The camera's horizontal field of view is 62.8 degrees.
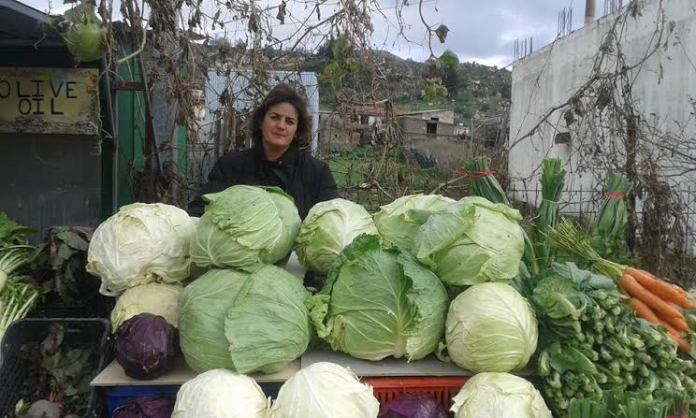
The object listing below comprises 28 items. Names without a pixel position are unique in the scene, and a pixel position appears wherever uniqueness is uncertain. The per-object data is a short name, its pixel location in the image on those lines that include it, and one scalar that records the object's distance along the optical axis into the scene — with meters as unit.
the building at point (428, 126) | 25.50
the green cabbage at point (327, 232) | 2.71
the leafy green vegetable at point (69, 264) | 3.13
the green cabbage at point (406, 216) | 2.81
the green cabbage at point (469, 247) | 2.45
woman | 4.24
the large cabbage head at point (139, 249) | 2.66
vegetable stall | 2.13
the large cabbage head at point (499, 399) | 2.09
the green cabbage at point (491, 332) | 2.25
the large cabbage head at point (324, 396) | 1.98
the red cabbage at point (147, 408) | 2.20
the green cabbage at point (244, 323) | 2.20
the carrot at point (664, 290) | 2.62
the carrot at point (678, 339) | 2.50
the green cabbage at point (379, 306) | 2.30
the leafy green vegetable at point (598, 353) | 2.22
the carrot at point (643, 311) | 2.53
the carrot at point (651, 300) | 2.56
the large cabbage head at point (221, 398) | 2.02
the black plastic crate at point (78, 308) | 3.13
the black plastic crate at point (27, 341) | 2.54
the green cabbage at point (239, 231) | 2.47
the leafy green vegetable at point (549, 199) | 3.64
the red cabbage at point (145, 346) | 2.24
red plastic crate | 2.31
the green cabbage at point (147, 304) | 2.56
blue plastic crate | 2.33
